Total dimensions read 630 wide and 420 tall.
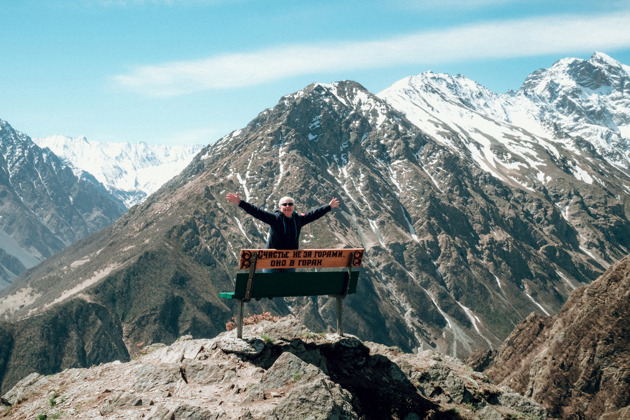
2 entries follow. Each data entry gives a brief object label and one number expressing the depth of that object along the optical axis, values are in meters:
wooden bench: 15.01
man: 15.48
